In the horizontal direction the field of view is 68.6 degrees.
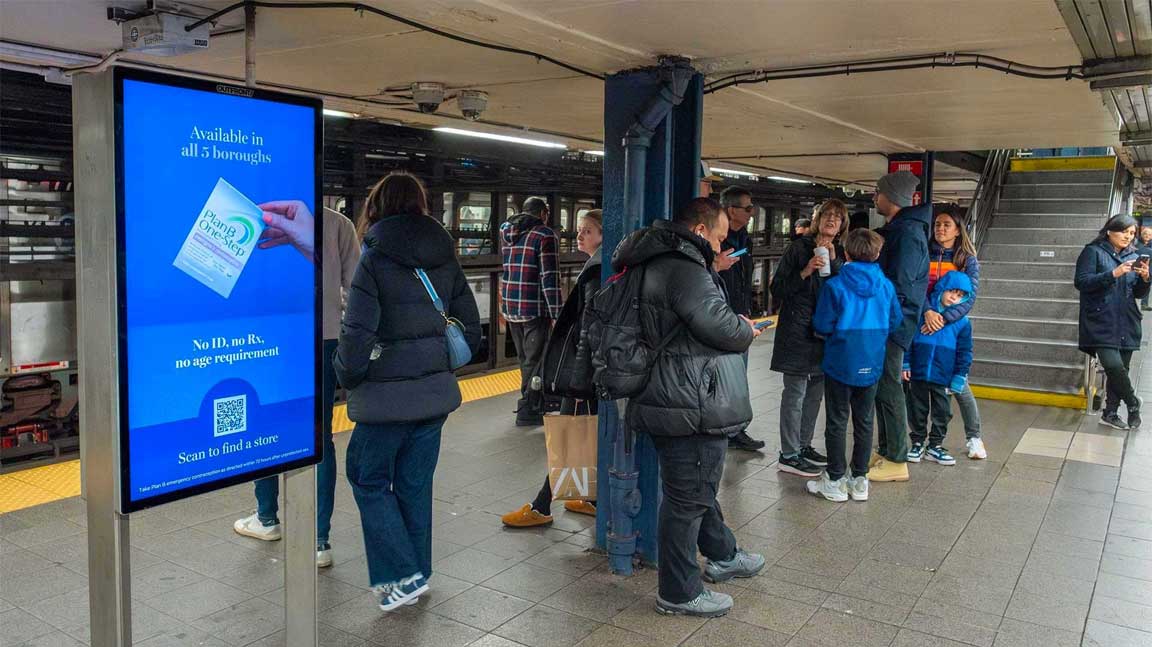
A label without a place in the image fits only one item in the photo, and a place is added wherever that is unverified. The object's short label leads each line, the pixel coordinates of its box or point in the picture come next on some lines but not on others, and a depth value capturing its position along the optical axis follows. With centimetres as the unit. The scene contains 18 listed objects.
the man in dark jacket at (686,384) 307
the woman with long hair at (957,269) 555
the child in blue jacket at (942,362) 560
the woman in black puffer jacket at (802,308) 511
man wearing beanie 505
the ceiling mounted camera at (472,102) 495
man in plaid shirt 614
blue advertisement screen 213
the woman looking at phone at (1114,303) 667
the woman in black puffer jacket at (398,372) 316
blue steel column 368
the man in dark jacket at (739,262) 538
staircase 812
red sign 863
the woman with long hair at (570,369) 353
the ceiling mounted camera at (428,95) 476
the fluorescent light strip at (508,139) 721
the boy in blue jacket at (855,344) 461
